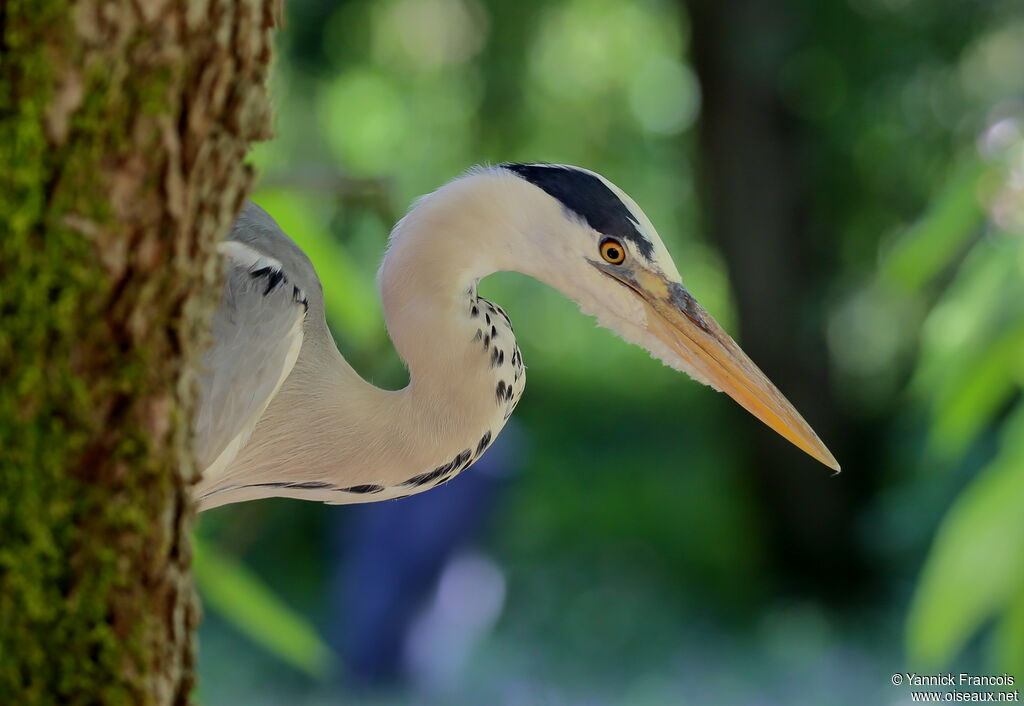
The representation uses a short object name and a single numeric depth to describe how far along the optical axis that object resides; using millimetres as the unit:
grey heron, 8832
